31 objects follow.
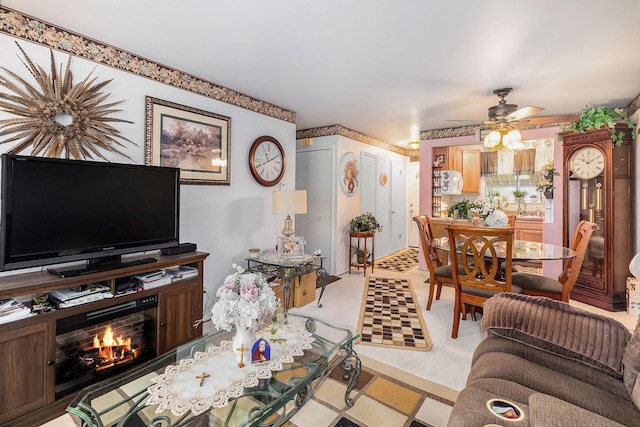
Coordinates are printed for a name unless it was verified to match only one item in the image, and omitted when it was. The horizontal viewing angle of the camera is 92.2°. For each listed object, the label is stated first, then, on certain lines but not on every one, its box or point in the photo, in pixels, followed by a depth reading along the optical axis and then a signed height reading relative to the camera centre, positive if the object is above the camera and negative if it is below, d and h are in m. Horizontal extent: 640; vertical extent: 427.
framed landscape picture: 2.69 +0.70
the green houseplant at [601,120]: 3.26 +1.04
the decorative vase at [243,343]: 1.54 -0.65
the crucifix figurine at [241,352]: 1.51 -0.69
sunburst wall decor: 1.97 +0.68
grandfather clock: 3.59 +0.12
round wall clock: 3.63 +0.67
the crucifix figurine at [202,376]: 1.41 -0.75
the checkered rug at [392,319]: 2.76 -1.09
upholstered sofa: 1.09 -0.69
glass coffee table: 1.22 -0.79
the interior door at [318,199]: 5.01 +0.26
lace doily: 1.28 -0.76
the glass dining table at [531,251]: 2.70 -0.34
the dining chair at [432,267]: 3.34 -0.58
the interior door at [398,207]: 6.83 +0.20
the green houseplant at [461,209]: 4.58 +0.10
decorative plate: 5.05 +0.69
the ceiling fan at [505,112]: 3.14 +1.14
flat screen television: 1.77 +0.01
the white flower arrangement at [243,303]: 1.49 -0.44
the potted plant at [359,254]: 5.29 -0.67
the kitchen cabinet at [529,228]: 5.17 -0.20
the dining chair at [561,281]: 2.73 -0.60
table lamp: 3.45 +0.13
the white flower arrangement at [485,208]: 3.37 +0.09
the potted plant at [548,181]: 4.41 +0.55
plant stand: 4.99 -0.49
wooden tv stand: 1.63 -0.76
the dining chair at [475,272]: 2.58 -0.50
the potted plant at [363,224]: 5.03 -0.14
